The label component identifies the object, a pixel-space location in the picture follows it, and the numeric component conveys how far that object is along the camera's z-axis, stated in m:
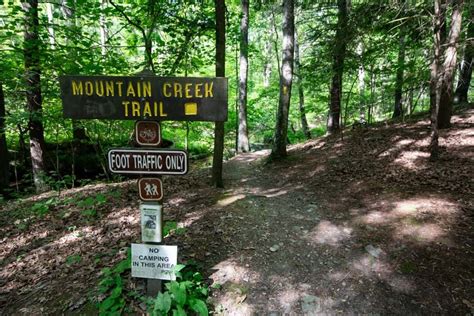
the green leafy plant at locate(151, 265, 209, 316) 2.95
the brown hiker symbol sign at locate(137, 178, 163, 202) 3.11
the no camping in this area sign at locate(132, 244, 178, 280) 3.19
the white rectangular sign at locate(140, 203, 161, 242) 3.15
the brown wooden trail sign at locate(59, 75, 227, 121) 2.93
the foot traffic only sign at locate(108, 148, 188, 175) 2.98
